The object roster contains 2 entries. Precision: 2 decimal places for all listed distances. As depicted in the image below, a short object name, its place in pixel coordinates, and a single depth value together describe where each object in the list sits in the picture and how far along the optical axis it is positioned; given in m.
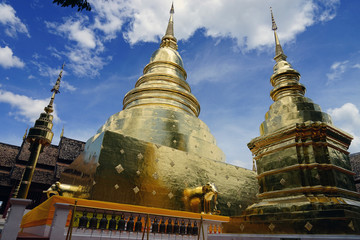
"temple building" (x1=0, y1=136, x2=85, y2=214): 16.78
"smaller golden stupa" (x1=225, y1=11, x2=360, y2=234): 3.78
